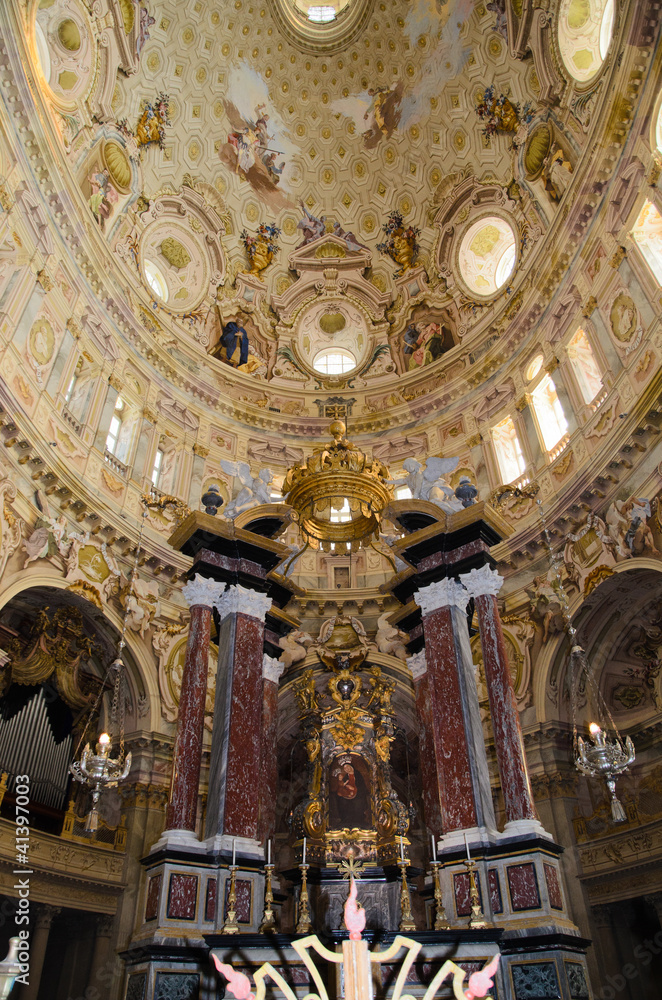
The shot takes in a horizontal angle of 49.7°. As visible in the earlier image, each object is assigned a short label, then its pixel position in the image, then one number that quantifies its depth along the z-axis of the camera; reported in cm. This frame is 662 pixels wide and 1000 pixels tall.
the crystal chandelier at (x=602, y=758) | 820
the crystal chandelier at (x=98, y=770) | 823
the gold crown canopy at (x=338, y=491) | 1186
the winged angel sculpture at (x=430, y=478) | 1170
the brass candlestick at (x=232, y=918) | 750
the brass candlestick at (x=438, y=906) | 805
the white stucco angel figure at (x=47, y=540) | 1292
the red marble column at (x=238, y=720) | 897
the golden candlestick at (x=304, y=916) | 827
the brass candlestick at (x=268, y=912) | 795
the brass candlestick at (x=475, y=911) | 754
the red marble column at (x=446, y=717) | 896
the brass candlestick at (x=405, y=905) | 848
